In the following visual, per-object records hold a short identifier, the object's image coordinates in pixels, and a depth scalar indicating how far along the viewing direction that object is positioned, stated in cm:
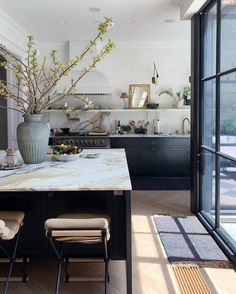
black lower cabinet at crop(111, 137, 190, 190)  632
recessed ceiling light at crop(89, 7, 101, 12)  444
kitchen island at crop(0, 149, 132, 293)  245
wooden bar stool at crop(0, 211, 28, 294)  207
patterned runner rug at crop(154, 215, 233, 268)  293
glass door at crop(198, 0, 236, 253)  305
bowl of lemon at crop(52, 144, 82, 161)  297
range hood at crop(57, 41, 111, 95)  658
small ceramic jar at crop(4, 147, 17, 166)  281
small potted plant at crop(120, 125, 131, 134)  685
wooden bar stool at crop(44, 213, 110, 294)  193
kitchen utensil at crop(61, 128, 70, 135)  662
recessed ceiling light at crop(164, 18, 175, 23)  495
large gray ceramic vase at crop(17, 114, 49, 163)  280
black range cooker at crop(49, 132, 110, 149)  623
